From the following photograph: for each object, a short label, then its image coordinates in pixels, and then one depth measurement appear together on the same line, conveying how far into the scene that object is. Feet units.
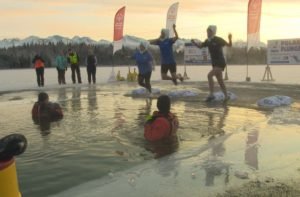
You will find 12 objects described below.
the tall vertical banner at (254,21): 69.31
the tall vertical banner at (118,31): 82.33
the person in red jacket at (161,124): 24.89
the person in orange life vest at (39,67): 70.33
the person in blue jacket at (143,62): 46.24
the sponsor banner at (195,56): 83.82
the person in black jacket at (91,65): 73.99
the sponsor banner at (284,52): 71.10
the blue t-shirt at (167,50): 46.11
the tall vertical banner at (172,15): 76.32
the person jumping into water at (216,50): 41.88
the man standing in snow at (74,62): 74.20
